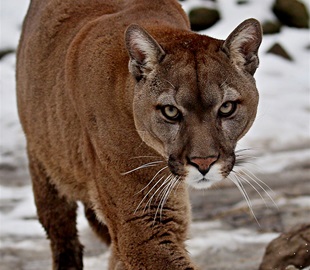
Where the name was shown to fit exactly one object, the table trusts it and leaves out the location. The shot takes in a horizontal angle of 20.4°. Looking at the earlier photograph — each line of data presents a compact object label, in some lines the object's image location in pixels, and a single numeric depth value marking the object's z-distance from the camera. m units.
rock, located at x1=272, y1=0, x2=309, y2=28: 12.61
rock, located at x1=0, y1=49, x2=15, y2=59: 11.95
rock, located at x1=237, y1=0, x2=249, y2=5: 12.80
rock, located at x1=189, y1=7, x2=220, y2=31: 12.39
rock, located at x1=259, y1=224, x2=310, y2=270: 5.36
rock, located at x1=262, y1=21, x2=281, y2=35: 12.33
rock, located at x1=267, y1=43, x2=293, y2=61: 11.76
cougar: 3.97
